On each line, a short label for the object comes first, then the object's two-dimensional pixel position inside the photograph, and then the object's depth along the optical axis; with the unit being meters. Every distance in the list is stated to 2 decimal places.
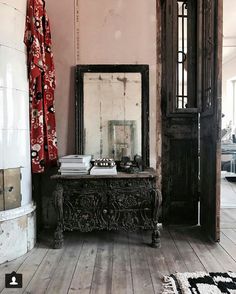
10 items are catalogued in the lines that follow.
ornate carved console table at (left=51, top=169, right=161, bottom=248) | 2.67
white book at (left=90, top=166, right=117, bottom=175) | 2.65
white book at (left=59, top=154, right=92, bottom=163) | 2.67
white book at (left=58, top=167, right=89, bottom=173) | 2.67
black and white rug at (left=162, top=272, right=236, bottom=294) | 1.92
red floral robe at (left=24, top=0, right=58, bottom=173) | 2.67
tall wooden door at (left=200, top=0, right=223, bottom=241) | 2.65
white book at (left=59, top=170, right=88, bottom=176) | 2.67
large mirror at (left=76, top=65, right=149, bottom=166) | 3.06
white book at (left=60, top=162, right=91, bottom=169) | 2.67
